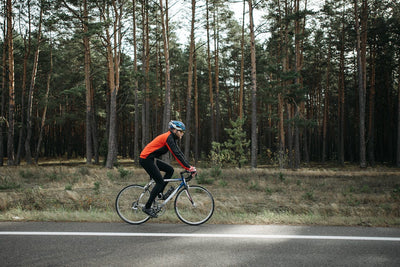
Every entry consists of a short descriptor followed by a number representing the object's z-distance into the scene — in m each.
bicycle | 6.26
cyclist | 6.16
